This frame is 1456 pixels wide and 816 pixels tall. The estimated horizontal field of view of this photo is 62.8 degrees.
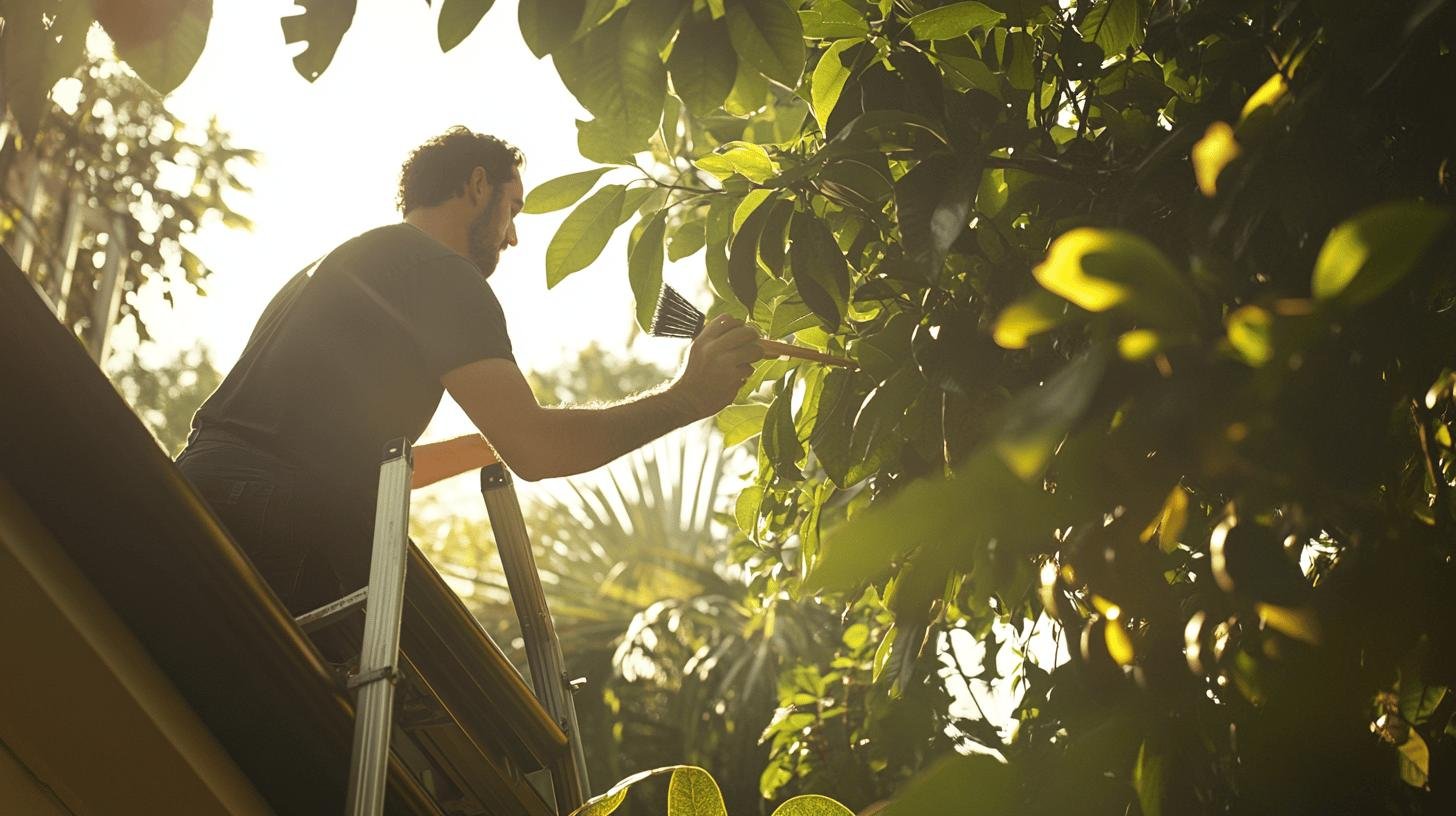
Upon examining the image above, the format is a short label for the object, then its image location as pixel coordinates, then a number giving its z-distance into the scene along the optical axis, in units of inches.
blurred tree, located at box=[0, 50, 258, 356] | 247.6
